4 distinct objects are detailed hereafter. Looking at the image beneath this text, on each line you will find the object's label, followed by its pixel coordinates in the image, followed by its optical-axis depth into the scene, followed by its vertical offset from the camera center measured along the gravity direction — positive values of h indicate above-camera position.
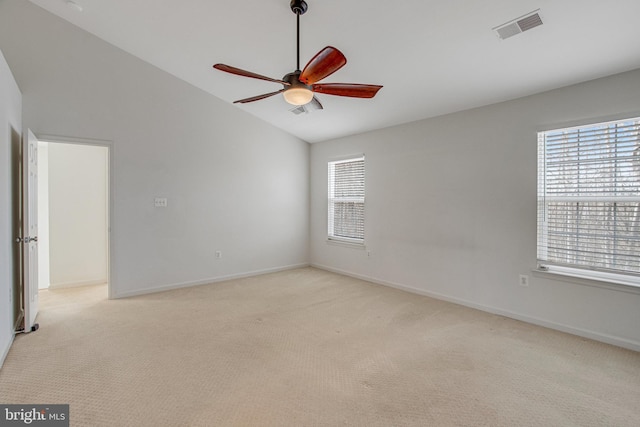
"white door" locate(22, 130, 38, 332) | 3.04 -0.22
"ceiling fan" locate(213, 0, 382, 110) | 1.89 +0.94
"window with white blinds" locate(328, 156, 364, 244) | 5.42 +0.19
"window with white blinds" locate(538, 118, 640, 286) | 2.82 +0.11
